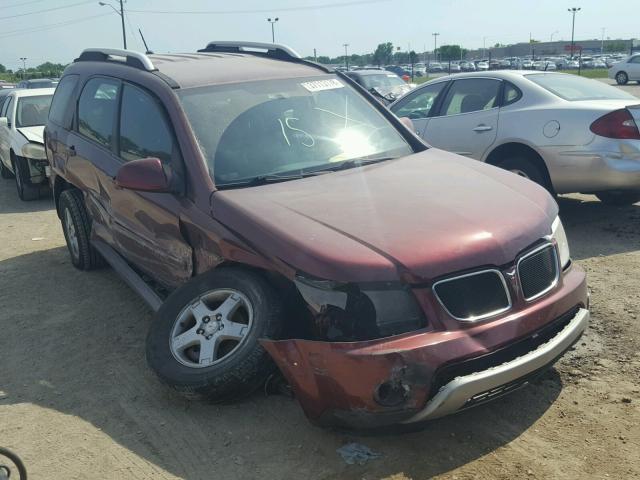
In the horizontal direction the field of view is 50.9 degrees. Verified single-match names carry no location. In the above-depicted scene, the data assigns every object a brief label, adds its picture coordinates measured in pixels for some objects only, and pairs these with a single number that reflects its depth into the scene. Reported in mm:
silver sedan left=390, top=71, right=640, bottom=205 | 6293
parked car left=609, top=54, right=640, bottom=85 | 33406
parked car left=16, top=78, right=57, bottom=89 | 21203
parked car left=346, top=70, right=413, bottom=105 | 17297
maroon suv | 2904
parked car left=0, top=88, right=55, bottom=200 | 9977
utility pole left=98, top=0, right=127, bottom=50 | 43047
